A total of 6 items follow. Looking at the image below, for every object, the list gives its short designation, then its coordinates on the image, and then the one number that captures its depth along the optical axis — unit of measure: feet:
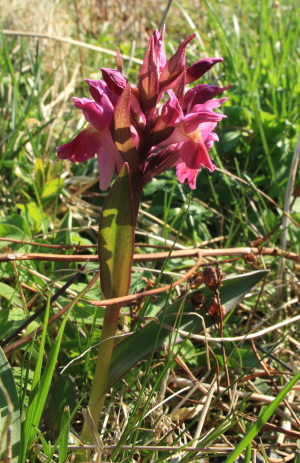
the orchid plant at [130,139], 1.08
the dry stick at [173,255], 1.27
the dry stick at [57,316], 1.14
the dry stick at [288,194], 1.56
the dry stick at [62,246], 1.35
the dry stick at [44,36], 1.91
